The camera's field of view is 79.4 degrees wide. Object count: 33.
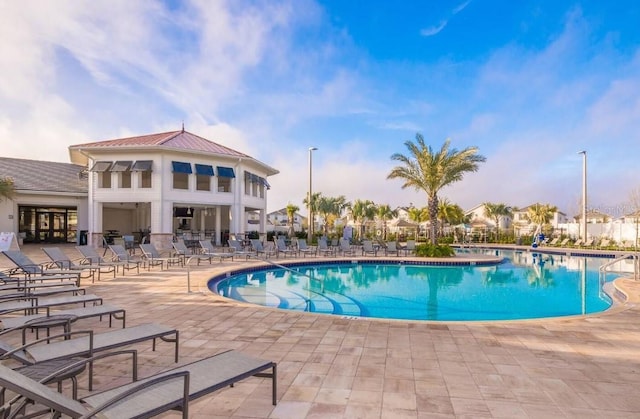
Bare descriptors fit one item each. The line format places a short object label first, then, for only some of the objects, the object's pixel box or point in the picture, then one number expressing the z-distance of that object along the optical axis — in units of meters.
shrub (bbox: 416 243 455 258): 19.00
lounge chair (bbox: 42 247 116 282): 10.24
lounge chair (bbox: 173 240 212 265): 14.13
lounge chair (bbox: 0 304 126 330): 4.19
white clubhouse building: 20.83
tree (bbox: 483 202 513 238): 51.25
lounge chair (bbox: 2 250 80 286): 8.55
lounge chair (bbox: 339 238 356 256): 19.83
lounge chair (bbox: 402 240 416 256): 20.47
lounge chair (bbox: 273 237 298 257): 18.19
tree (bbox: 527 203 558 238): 41.91
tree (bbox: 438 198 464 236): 35.28
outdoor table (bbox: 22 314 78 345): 3.79
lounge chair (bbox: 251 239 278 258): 17.32
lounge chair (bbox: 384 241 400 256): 20.12
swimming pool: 9.03
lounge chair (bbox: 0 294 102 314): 4.82
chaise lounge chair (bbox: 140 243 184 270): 12.96
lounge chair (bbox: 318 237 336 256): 19.03
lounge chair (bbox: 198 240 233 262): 15.46
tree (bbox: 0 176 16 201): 21.05
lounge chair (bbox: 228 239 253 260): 16.55
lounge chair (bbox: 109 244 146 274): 12.09
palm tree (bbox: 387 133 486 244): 19.48
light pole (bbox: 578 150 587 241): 27.11
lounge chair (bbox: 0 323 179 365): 3.06
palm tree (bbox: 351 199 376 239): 45.47
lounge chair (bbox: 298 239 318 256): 18.70
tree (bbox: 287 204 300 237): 38.50
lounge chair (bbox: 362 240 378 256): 19.78
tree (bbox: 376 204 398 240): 47.19
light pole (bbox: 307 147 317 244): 24.09
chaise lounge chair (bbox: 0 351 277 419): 2.02
